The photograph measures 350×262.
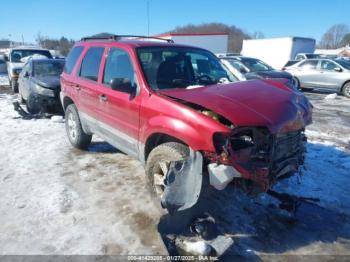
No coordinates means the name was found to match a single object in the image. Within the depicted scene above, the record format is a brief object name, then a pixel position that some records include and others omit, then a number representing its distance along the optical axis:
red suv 3.19
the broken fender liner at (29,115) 8.73
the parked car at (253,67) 13.35
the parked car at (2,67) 25.21
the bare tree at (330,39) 100.19
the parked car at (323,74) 14.07
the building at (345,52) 46.75
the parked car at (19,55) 14.02
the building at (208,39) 28.97
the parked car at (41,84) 8.54
